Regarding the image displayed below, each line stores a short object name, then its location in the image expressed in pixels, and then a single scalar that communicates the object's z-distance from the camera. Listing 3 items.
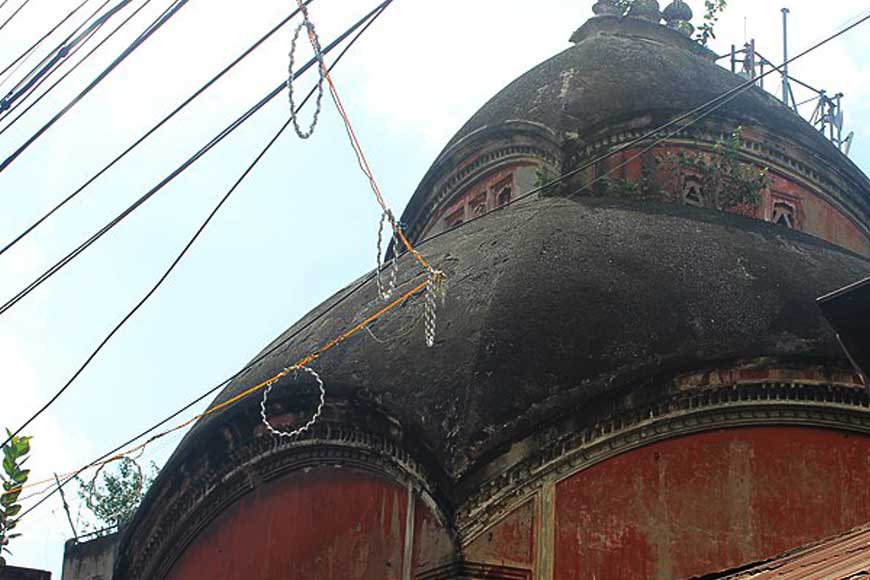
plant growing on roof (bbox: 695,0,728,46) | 13.76
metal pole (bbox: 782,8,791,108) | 16.22
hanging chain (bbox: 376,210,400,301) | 9.54
